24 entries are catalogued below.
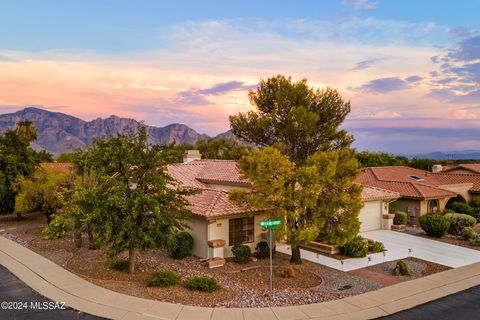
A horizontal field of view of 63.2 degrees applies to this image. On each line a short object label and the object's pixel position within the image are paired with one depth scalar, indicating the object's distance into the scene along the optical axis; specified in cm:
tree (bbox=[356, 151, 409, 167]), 5244
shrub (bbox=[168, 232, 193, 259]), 1923
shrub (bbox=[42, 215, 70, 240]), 2225
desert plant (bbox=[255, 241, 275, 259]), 2001
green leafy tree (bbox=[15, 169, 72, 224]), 2541
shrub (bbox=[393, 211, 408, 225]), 2862
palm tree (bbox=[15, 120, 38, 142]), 6222
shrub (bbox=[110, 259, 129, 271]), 1694
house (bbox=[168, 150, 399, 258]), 1933
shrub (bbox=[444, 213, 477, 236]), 2572
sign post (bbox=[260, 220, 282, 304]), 1302
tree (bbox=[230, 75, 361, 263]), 2058
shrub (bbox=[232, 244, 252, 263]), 1899
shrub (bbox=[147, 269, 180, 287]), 1455
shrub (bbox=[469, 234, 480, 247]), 2302
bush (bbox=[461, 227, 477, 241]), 2408
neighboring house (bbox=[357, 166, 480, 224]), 2972
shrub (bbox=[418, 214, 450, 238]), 2474
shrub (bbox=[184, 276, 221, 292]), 1415
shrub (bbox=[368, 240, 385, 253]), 2111
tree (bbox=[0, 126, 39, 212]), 2902
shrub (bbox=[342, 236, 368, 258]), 2008
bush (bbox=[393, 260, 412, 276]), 1712
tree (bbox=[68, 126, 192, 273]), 1516
